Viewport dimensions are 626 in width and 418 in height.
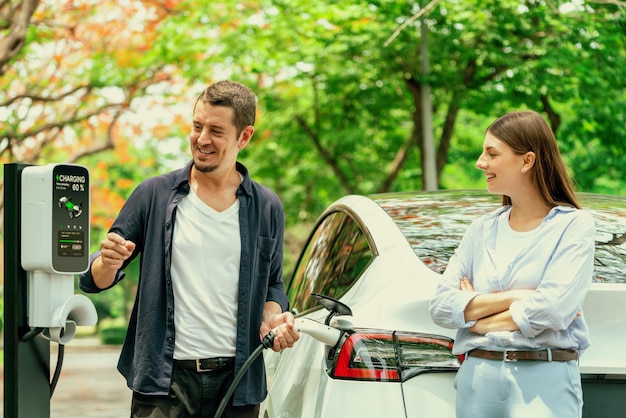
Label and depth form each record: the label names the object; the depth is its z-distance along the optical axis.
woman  2.79
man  3.35
